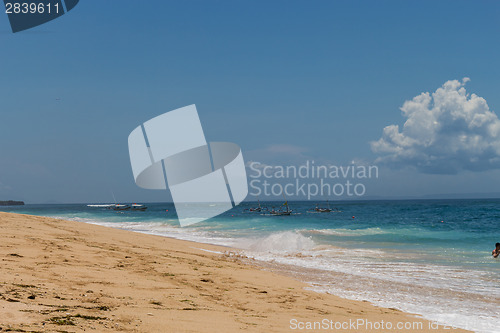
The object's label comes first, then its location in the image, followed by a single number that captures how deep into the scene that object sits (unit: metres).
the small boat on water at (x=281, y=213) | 82.22
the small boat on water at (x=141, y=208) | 124.64
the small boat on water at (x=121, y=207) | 120.07
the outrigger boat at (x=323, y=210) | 100.46
